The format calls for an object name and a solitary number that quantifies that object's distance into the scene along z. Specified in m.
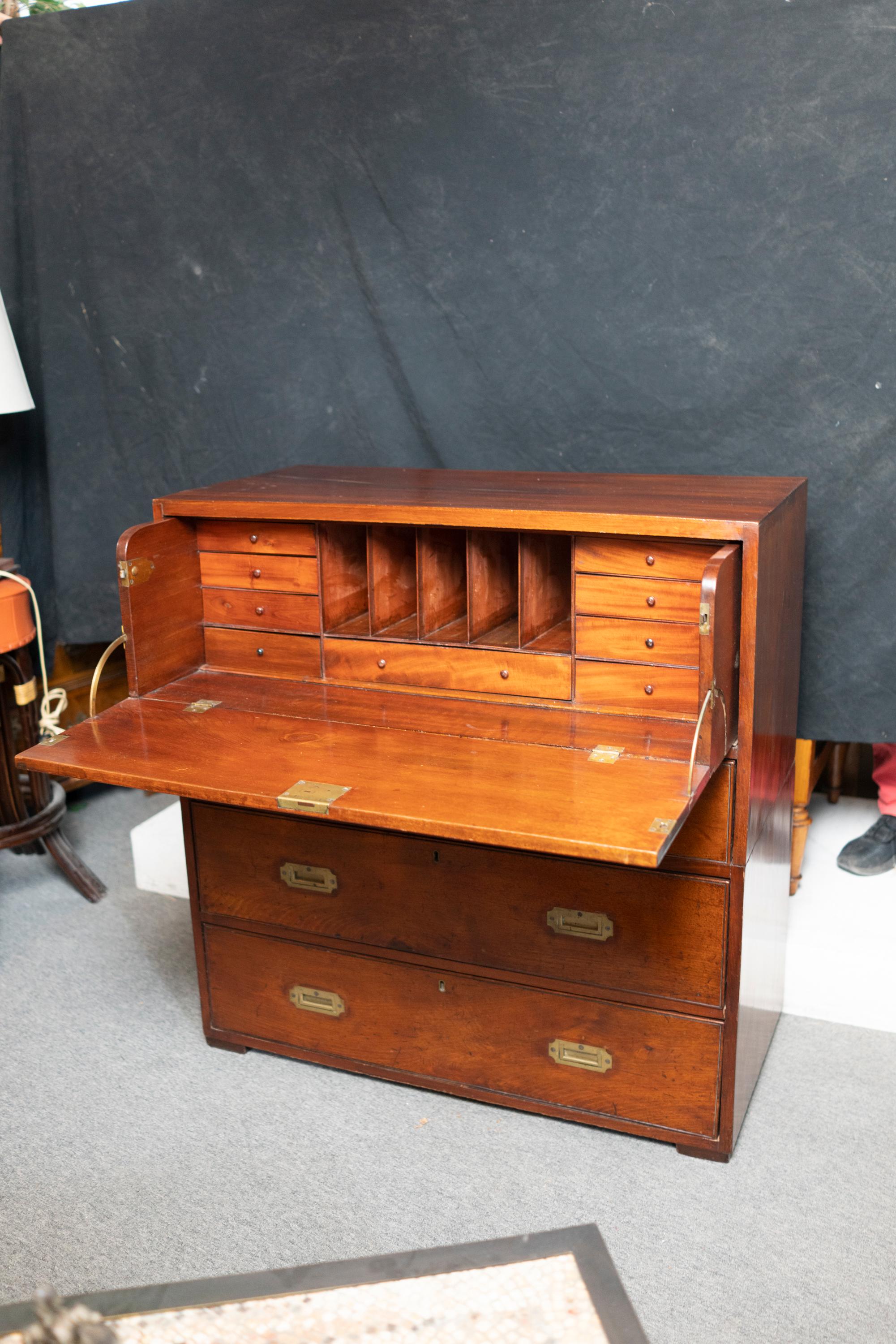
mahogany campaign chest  1.84
